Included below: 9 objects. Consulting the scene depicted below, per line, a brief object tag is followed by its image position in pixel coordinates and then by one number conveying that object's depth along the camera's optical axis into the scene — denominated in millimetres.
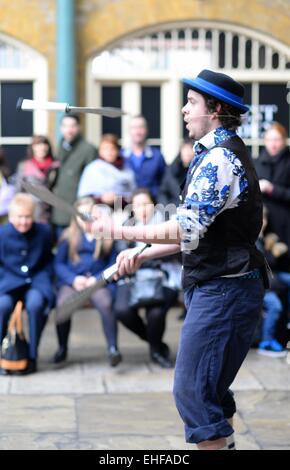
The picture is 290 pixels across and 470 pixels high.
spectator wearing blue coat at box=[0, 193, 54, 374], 12972
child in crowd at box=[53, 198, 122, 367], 13067
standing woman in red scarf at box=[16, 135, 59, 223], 15672
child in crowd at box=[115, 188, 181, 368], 13024
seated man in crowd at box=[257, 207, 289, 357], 13798
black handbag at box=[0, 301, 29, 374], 12428
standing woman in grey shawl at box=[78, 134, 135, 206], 14735
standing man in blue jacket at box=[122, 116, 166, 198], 15842
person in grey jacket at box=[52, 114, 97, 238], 15828
